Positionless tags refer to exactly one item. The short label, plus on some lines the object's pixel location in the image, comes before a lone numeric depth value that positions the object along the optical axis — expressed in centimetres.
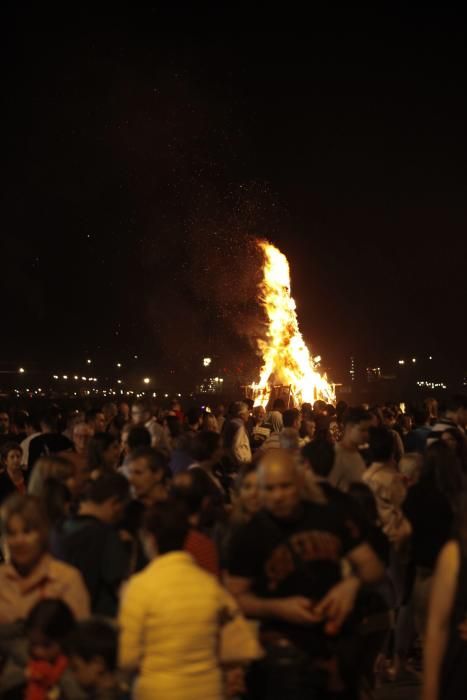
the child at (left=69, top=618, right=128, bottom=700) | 410
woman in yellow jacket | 412
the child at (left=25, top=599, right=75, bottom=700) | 427
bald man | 455
